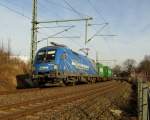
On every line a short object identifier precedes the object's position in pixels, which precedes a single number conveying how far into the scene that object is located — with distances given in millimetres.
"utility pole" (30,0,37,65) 29334
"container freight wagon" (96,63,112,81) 53256
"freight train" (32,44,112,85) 25500
